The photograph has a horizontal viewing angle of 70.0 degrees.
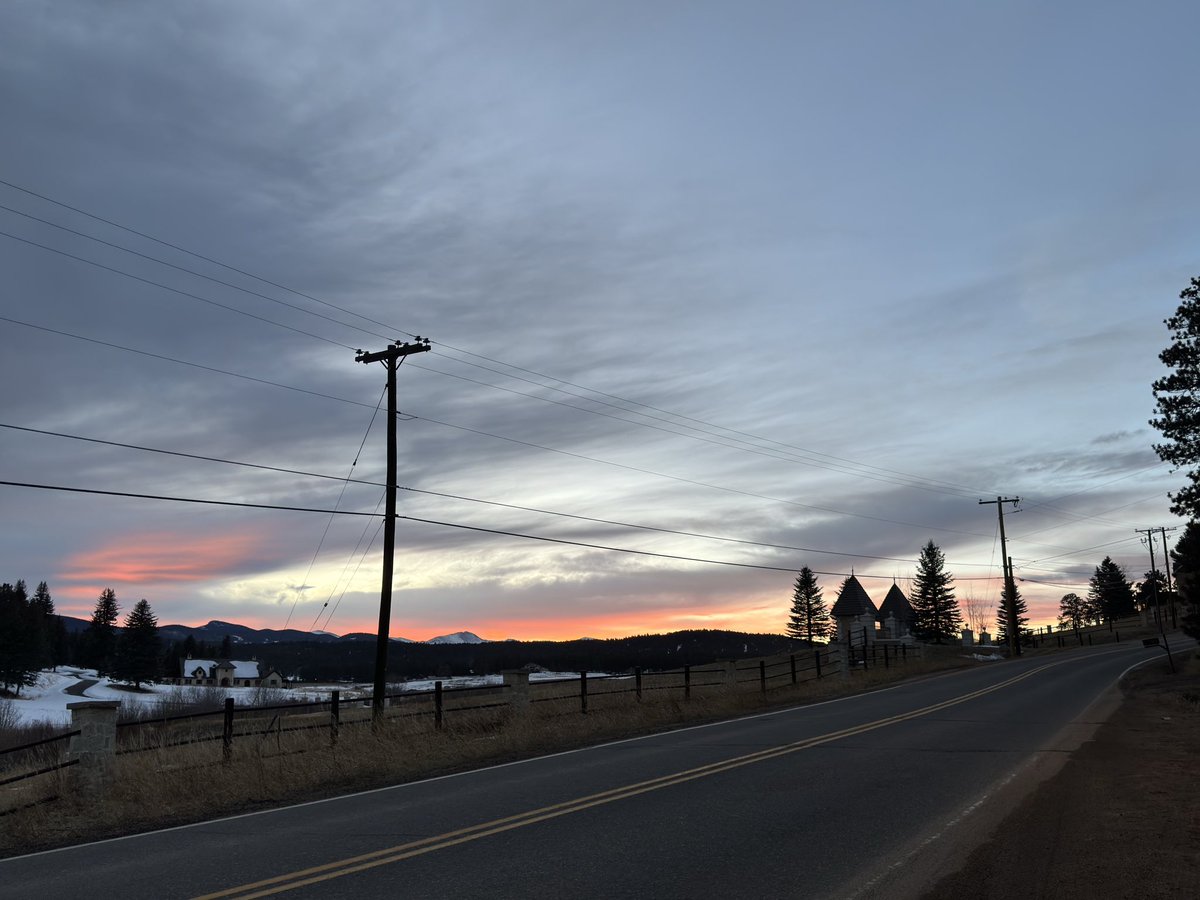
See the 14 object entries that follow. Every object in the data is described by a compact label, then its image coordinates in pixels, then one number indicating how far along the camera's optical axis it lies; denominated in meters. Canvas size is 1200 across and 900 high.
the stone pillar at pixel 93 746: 13.37
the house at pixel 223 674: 161.75
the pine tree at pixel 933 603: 118.12
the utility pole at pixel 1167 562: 102.50
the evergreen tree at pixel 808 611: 133.75
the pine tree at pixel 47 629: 127.74
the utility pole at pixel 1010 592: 66.12
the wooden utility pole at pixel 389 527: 24.47
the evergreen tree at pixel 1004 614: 158.75
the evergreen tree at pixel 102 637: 149.75
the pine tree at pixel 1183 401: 32.44
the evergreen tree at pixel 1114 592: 153.00
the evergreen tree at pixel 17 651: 110.44
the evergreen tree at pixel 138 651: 133.75
